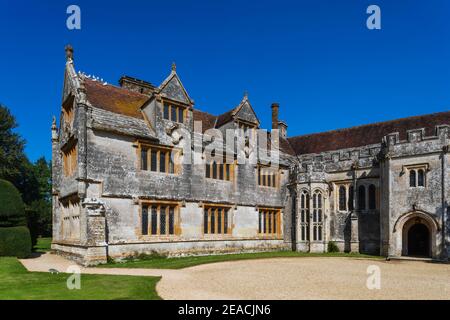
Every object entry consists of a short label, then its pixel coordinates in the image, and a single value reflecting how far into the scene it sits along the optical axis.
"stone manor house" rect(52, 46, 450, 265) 19.23
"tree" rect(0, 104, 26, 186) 40.66
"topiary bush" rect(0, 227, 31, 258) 19.64
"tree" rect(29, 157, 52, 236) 41.72
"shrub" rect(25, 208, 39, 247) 28.06
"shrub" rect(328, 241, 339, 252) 27.05
